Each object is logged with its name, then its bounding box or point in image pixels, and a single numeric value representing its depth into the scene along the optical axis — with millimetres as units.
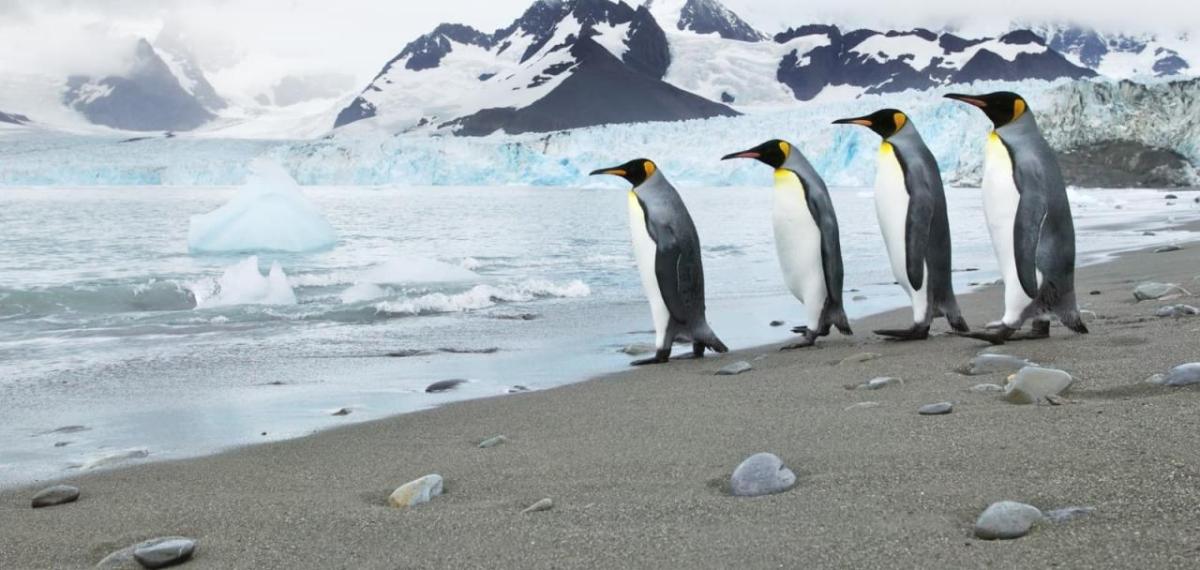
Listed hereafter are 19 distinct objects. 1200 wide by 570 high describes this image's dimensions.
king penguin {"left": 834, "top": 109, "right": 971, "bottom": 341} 4758
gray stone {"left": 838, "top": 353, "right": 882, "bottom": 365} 4000
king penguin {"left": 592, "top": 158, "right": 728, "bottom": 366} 5078
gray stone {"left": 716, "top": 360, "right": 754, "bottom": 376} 4129
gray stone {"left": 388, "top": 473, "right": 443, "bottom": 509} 2232
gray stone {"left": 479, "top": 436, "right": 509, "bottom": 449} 2911
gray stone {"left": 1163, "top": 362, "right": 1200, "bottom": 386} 2572
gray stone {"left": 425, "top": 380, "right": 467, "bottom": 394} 4266
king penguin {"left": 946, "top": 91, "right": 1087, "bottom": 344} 4090
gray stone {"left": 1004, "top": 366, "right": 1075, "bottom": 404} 2647
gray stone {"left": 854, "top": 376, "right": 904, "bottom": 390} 3277
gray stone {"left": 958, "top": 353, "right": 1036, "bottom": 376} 3309
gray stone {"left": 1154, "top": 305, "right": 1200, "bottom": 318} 4305
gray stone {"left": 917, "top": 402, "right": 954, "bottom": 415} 2622
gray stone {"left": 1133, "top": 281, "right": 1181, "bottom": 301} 5430
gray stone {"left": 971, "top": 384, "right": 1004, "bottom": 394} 2918
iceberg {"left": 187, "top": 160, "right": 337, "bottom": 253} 14008
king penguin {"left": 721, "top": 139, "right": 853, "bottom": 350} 5051
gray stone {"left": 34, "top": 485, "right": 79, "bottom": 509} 2508
